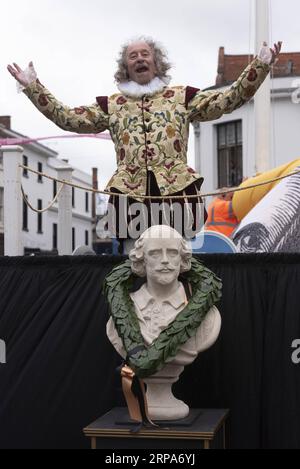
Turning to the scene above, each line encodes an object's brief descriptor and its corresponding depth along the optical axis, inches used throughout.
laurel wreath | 133.2
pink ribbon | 297.0
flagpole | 359.3
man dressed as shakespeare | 176.4
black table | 127.3
